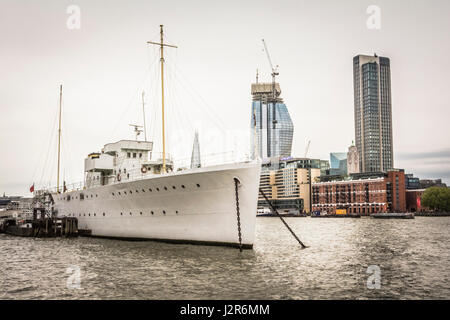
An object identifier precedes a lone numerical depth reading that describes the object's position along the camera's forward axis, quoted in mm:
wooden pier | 39438
